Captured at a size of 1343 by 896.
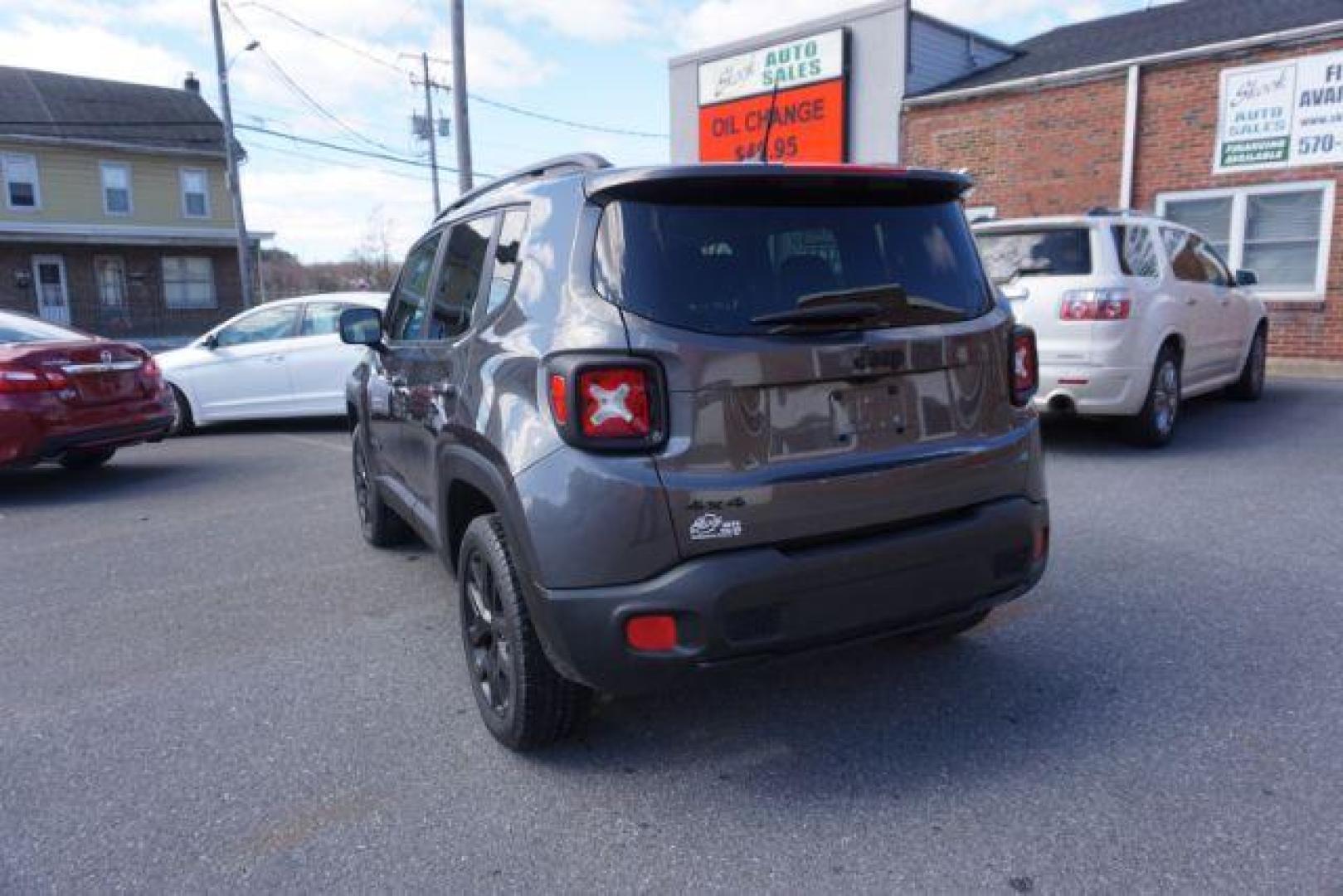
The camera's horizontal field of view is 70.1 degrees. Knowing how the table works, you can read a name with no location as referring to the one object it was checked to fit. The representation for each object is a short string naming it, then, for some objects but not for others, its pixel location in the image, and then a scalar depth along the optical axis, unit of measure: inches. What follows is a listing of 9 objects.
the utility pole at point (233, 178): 922.7
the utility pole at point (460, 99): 568.7
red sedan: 257.6
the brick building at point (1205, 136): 474.0
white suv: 267.6
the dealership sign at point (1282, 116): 464.4
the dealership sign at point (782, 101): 664.4
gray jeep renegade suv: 97.8
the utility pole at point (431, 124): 1538.1
